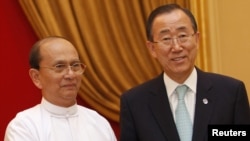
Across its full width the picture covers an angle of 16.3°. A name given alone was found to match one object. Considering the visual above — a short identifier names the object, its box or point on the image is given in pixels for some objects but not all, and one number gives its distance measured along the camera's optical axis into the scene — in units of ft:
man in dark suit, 12.58
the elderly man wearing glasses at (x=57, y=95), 13.56
